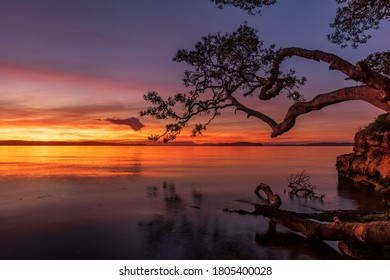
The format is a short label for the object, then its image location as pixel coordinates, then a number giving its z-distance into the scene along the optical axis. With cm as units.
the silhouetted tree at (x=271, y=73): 1030
